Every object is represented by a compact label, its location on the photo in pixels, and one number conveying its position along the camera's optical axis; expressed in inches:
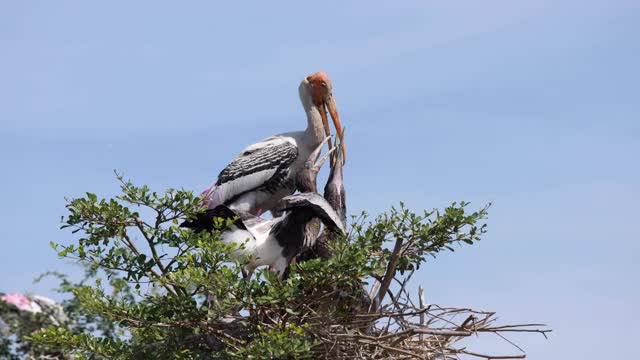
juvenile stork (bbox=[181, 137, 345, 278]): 564.4
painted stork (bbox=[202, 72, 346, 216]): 668.1
